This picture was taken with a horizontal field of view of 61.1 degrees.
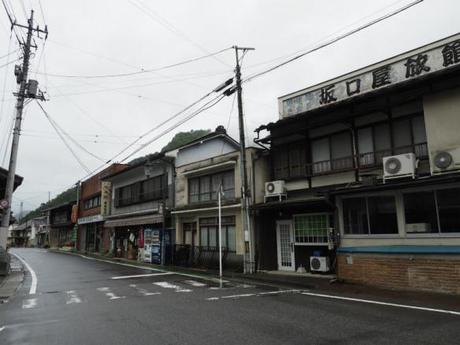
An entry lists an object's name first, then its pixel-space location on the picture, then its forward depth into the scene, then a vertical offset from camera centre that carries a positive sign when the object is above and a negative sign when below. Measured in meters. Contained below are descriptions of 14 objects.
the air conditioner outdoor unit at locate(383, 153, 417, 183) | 12.60 +2.44
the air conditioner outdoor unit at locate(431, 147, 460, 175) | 11.86 +2.40
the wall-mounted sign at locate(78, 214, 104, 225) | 39.09 +2.85
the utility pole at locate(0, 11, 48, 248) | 19.65 +8.11
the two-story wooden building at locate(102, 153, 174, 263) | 25.72 +3.03
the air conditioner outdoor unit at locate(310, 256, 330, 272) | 15.86 -0.88
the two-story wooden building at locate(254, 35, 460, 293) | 12.02 +2.30
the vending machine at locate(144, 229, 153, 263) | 25.56 +0.00
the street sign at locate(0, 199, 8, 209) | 19.06 +2.09
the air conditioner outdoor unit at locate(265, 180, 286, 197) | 17.45 +2.45
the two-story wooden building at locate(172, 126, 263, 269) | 19.69 +2.56
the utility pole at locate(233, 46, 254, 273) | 17.73 +2.45
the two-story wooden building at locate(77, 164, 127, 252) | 38.41 +3.74
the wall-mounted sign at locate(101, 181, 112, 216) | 38.12 +4.42
